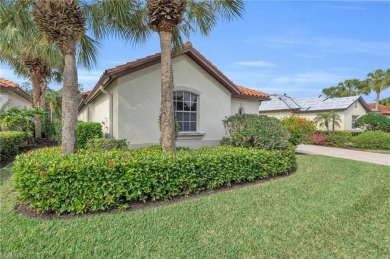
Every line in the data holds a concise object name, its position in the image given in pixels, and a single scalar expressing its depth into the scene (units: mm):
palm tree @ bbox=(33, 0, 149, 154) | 6195
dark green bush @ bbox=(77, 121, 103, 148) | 10461
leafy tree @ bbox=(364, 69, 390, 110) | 37188
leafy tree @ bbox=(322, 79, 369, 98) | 45438
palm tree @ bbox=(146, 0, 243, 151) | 7273
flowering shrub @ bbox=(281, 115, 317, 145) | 13469
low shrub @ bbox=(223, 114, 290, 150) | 8992
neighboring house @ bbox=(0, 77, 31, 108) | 13415
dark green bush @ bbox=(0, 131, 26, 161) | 9470
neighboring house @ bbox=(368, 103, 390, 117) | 38647
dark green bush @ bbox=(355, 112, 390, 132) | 23188
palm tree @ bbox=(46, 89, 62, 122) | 28500
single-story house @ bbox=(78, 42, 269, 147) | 10094
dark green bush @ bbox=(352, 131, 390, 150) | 18703
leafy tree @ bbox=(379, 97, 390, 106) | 53472
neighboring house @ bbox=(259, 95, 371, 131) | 27156
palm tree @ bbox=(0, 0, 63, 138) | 7395
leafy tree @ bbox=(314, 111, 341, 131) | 26278
